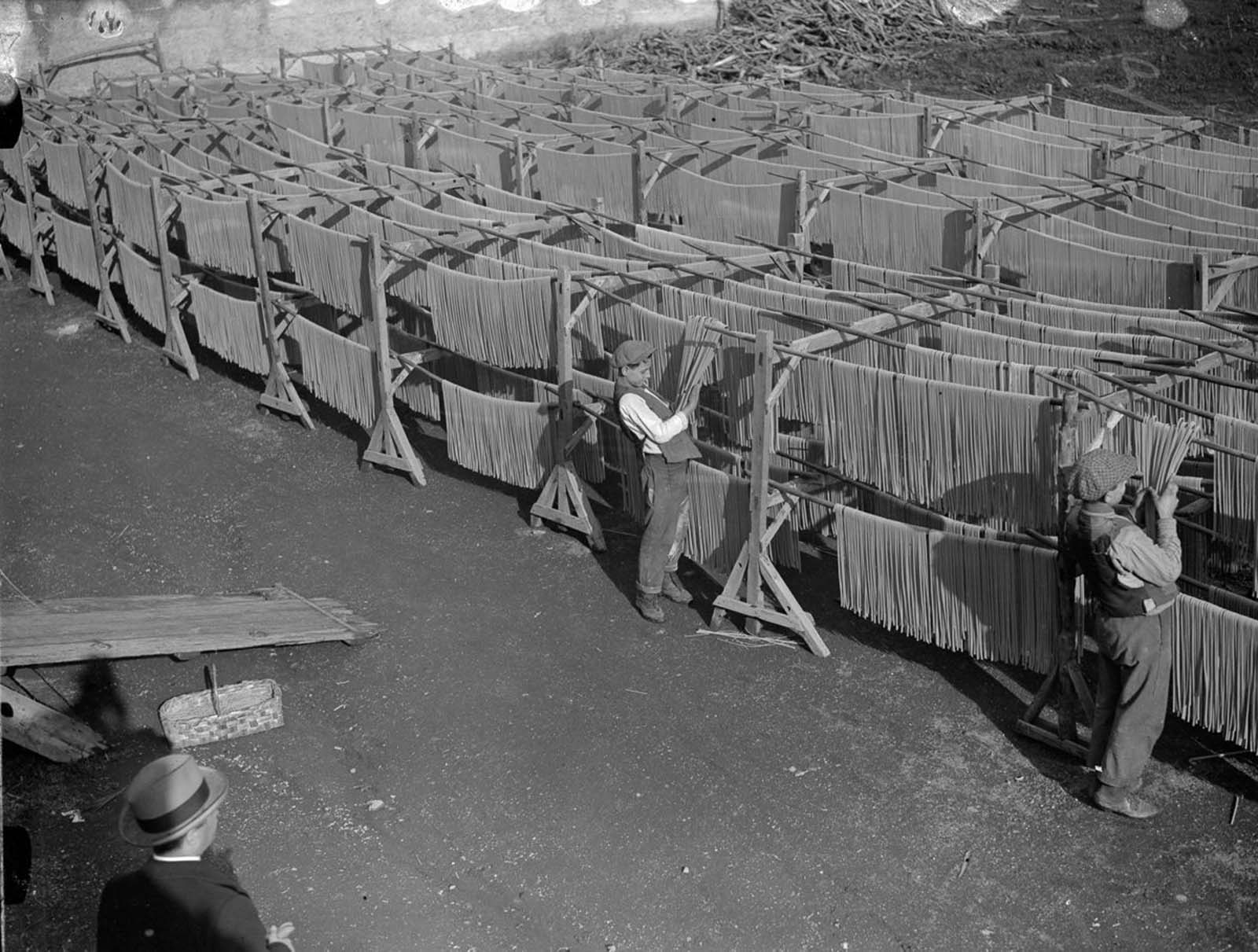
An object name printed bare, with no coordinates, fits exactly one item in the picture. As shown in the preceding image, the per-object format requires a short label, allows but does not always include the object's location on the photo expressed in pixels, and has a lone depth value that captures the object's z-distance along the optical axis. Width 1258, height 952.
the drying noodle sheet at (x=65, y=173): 16.86
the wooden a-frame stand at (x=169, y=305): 14.30
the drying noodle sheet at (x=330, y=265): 11.89
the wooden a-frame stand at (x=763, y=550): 8.61
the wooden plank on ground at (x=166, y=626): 8.22
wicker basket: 8.05
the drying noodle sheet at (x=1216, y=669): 6.73
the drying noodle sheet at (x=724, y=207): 14.39
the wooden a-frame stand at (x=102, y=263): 15.98
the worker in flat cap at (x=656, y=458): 8.88
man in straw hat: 4.18
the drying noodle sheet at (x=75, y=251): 16.72
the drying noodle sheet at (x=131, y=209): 14.73
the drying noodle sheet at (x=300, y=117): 21.47
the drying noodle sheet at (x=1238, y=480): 6.90
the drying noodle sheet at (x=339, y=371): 12.04
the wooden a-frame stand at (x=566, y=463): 10.20
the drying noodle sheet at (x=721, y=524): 9.06
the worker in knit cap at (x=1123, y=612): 6.52
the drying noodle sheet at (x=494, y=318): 10.45
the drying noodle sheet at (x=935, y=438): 7.57
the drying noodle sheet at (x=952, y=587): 7.68
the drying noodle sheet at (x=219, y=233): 13.34
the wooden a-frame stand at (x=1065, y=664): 7.23
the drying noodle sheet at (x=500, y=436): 10.64
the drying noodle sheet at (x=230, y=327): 13.56
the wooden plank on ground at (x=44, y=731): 7.86
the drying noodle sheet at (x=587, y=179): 16.58
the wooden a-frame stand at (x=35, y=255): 17.66
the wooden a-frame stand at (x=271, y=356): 13.05
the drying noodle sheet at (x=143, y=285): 15.12
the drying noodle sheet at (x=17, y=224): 18.23
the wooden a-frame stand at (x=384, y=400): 11.59
